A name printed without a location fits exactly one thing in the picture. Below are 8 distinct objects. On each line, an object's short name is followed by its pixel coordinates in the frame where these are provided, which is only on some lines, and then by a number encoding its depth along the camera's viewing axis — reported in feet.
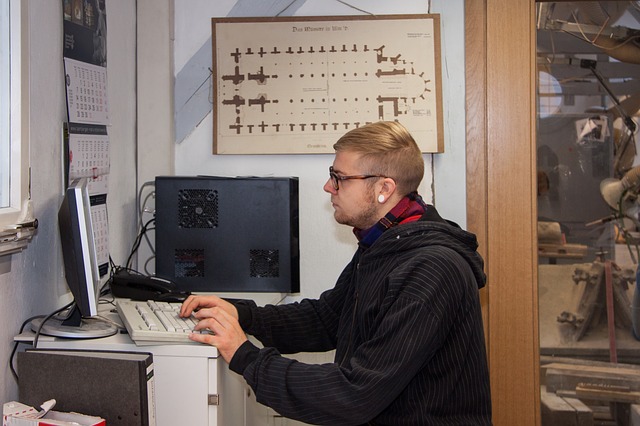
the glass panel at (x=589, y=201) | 8.79
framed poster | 8.73
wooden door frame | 8.59
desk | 5.35
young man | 5.19
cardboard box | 4.54
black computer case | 7.91
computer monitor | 5.24
